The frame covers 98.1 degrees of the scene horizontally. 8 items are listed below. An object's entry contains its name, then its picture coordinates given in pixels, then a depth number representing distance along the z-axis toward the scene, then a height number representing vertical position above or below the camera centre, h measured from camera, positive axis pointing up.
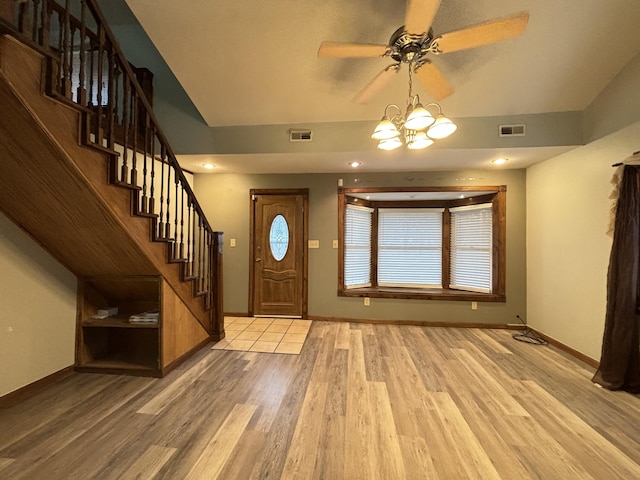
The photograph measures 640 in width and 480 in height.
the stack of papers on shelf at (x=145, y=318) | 2.68 -0.71
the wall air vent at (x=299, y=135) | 3.37 +1.34
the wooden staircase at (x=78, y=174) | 1.43 +0.46
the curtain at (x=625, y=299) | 2.40 -0.46
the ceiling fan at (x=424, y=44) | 1.48 +1.25
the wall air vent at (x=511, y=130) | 3.14 +1.31
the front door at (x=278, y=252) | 4.48 -0.11
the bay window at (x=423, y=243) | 4.22 +0.05
